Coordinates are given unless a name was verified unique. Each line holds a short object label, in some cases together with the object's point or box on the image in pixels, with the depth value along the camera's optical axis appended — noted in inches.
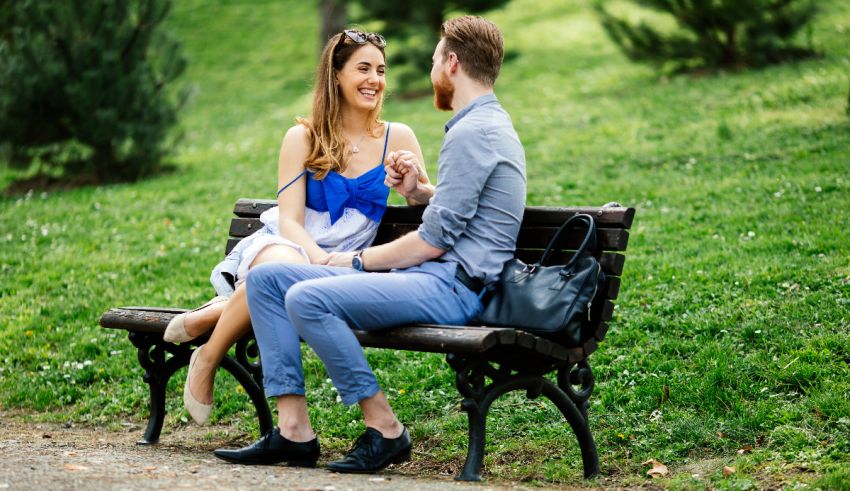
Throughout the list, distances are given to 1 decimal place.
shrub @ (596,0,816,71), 1141.7
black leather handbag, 305.6
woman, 360.5
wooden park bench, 299.6
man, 307.1
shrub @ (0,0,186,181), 961.5
